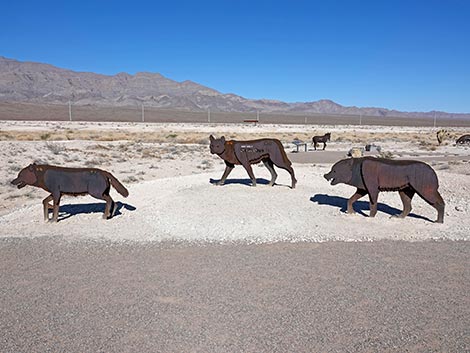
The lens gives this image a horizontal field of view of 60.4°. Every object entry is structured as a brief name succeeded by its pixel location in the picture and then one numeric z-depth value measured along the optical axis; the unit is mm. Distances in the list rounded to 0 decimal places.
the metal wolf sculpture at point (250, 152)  12406
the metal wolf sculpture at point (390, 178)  8766
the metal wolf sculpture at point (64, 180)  8906
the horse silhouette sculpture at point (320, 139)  29470
